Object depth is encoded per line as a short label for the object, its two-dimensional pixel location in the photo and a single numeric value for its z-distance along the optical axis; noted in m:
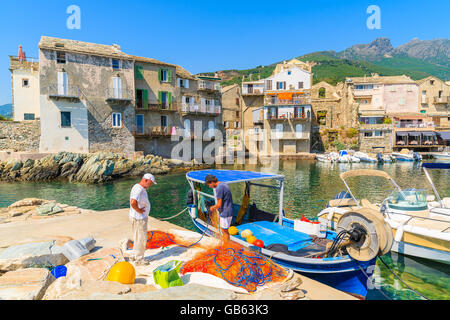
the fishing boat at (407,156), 43.58
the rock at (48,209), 11.70
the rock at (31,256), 5.99
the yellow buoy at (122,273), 5.32
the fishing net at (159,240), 7.75
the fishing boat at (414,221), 8.87
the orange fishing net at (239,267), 5.50
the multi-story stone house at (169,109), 37.06
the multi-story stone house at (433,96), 58.97
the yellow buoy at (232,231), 8.37
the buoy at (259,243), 7.44
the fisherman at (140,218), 6.40
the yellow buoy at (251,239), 7.64
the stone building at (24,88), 34.41
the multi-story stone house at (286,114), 48.31
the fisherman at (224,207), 7.44
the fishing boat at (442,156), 42.38
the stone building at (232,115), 53.22
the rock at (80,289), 4.41
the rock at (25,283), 4.41
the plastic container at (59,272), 5.79
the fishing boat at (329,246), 5.92
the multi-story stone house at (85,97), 30.69
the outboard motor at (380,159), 43.07
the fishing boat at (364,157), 42.96
